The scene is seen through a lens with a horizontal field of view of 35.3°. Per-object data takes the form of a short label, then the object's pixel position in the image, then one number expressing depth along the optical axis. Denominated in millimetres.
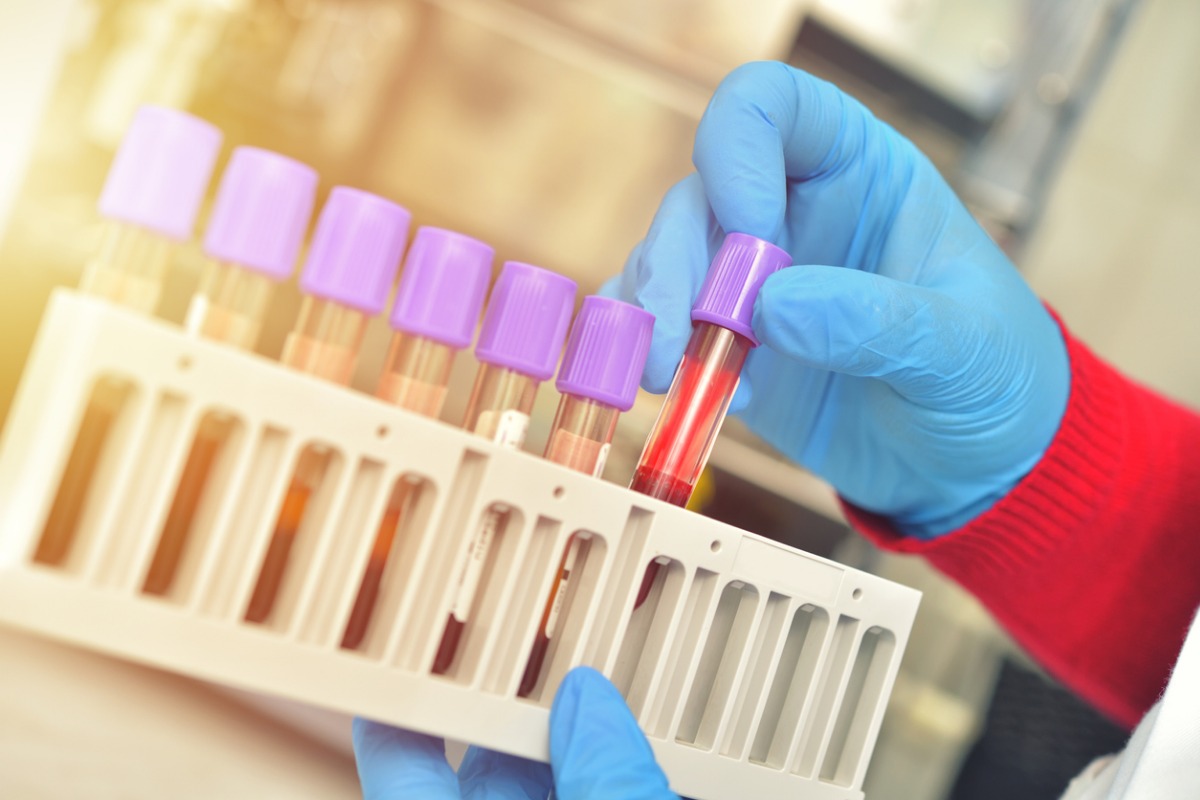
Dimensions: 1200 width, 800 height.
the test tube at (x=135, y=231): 345
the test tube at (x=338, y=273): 357
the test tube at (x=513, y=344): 368
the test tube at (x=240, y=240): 351
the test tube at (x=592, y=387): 379
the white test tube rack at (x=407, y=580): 339
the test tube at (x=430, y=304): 363
